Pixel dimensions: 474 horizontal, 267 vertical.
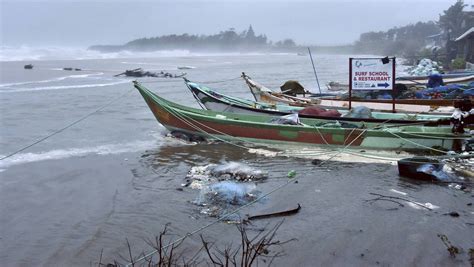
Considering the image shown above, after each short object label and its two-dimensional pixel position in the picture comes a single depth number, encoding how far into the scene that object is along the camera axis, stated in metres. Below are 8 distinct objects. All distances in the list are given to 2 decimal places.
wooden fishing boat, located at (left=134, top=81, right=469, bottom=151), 9.50
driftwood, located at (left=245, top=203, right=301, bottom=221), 6.28
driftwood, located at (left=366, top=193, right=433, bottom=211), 6.75
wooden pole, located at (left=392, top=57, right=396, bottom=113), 11.45
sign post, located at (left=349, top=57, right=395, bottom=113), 12.00
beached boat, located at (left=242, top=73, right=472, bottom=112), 13.60
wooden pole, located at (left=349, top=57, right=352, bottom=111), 11.85
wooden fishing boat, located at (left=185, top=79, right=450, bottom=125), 10.89
